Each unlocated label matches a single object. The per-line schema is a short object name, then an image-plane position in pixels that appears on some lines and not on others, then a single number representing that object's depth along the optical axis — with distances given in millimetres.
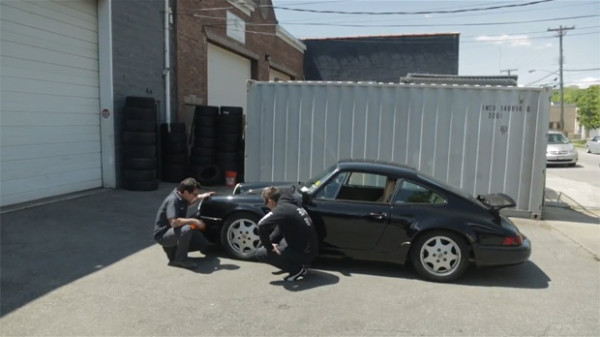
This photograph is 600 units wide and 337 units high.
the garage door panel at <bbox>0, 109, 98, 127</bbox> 7781
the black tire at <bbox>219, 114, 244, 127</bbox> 12320
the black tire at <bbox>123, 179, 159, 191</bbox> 10086
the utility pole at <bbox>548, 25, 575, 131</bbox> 49081
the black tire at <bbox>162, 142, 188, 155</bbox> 11539
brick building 13102
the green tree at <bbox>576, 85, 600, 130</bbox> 57438
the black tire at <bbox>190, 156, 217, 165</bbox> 11945
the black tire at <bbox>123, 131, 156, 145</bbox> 10109
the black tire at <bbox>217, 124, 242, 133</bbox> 12297
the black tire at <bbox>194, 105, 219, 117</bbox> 12211
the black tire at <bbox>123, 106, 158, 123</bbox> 10047
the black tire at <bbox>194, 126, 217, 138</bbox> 12102
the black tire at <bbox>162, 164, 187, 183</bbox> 11648
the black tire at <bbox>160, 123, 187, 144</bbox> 11508
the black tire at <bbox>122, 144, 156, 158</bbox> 10109
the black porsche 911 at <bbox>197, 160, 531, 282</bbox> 5195
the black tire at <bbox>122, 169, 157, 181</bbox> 10094
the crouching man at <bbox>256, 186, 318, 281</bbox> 4988
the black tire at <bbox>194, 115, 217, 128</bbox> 12141
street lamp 50781
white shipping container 9008
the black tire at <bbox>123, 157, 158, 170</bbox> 10094
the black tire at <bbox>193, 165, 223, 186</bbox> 11844
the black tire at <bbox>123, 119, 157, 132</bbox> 10047
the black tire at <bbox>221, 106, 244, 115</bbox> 12345
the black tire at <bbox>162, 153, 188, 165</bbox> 11617
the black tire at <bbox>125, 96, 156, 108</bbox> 10094
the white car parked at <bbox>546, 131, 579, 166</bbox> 20438
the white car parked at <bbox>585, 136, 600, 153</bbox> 30619
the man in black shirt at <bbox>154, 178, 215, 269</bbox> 5254
